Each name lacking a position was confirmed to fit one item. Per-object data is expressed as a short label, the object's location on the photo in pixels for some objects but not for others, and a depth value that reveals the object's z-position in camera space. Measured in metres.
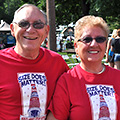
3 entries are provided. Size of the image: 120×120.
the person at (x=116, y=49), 6.17
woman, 1.69
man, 1.73
